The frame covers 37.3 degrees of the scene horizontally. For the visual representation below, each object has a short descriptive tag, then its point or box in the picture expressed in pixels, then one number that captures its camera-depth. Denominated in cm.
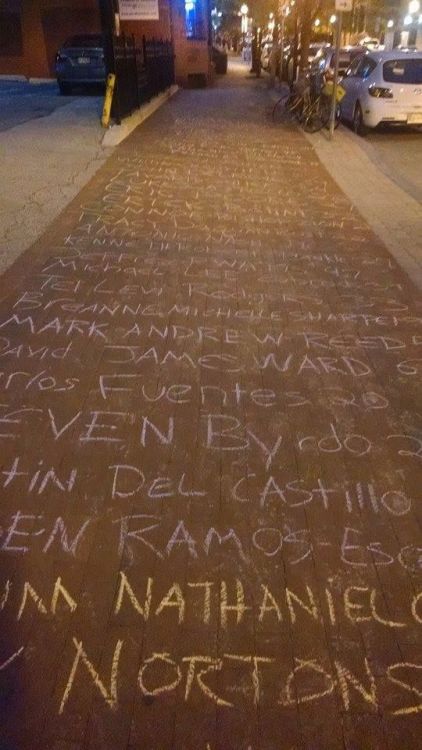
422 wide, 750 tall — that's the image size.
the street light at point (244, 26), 7152
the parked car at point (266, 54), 4426
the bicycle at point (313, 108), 1703
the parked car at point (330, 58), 2370
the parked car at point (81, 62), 2058
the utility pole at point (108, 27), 1321
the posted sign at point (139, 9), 1909
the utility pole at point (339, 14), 1332
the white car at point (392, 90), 1478
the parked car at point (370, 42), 5038
